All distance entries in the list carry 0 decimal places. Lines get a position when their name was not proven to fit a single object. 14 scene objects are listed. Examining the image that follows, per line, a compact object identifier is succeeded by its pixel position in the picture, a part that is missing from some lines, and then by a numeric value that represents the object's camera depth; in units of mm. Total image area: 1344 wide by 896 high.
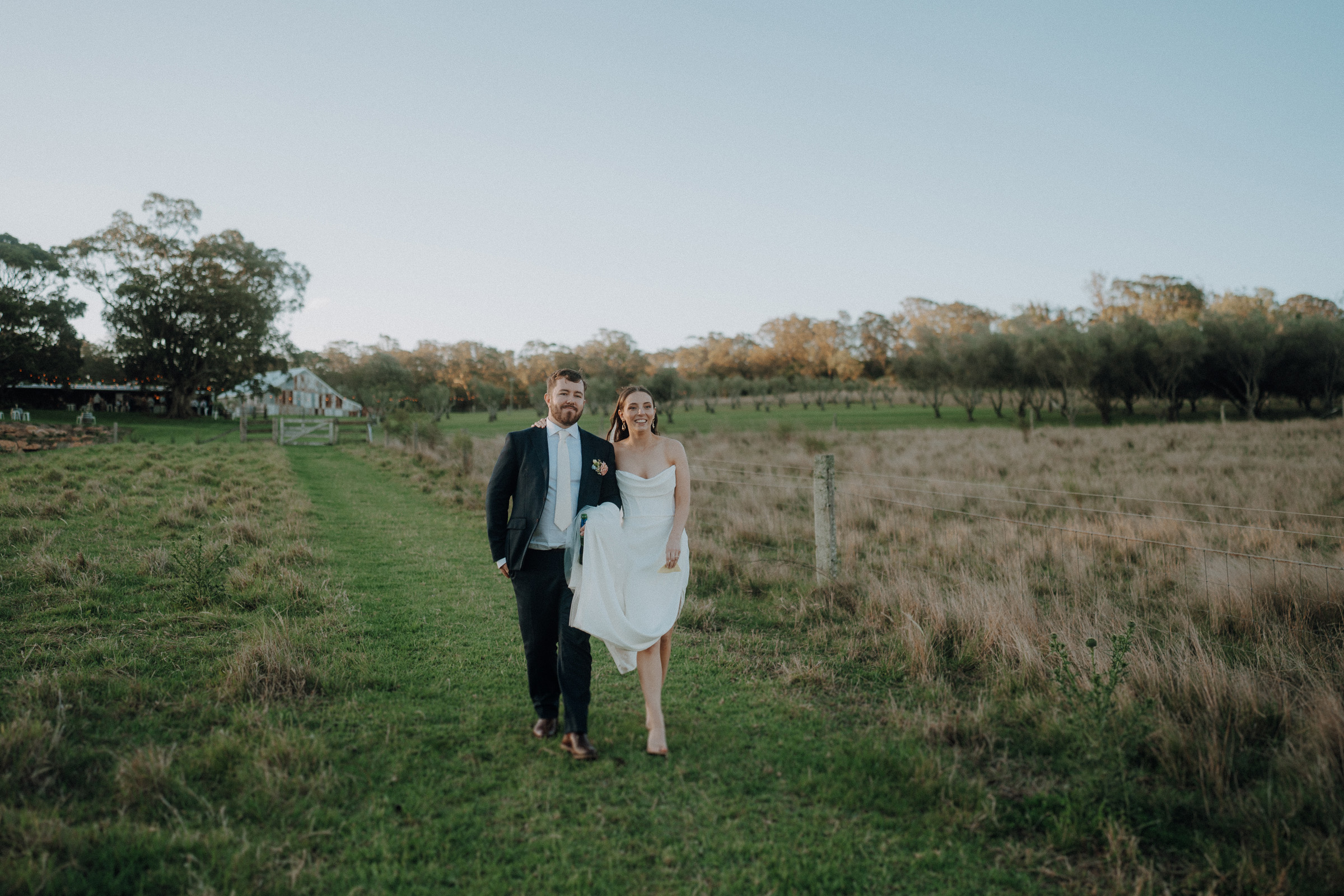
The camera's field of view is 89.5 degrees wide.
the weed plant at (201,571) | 6562
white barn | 64875
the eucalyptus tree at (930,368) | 54281
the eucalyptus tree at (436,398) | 64375
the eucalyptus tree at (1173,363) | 42125
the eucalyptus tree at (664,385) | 63531
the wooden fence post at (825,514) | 7621
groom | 3914
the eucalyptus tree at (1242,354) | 41500
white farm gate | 33375
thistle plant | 3428
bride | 3858
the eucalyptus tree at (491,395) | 74812
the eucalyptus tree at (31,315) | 44156
